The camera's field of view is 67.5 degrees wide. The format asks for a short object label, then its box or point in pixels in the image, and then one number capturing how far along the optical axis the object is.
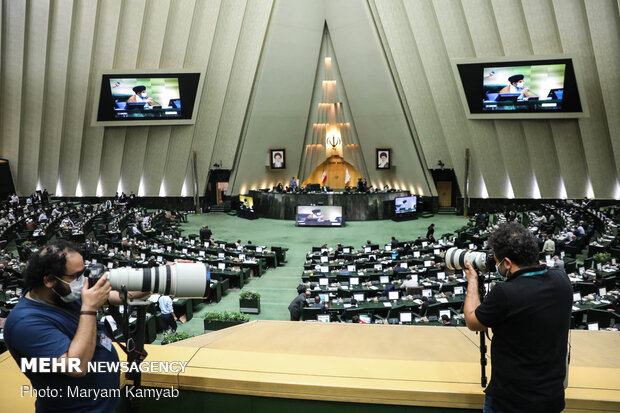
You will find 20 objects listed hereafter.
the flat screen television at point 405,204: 23.20
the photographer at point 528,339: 1.83
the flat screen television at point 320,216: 21.70
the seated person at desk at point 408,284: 10.00
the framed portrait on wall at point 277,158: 27.22
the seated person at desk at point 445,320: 7.41
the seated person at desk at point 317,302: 8.90
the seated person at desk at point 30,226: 18.17
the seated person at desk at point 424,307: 8.44
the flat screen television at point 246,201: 24.48
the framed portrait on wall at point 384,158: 26.53
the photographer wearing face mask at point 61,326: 1.74
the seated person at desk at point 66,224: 17.17
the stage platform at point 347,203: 23.08
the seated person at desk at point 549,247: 12.19
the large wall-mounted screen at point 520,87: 20.23
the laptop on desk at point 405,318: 7.79
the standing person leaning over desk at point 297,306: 8.50
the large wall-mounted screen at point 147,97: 23.59
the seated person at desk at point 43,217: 18.86
